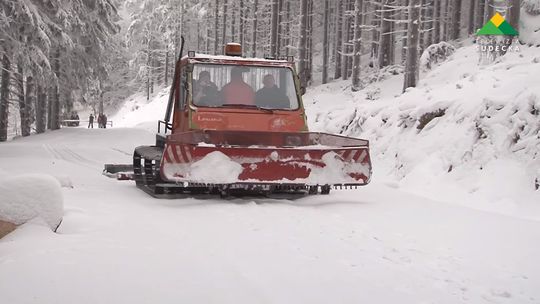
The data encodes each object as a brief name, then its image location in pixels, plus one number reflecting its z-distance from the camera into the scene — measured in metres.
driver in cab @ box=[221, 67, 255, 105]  9.35
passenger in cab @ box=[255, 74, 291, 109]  9.48
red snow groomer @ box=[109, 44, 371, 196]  7.71
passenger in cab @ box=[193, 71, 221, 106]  9.26
